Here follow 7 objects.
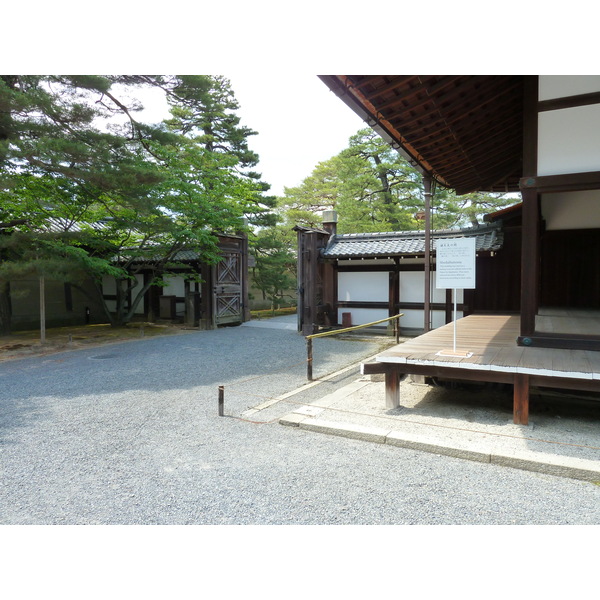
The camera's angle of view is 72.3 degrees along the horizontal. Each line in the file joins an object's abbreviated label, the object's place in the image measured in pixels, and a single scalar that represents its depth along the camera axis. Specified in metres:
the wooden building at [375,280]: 10.53
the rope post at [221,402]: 4.83
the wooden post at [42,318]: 10.01
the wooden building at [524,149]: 4.09
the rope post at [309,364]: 6.53
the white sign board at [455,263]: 4.70
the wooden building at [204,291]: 13.35
